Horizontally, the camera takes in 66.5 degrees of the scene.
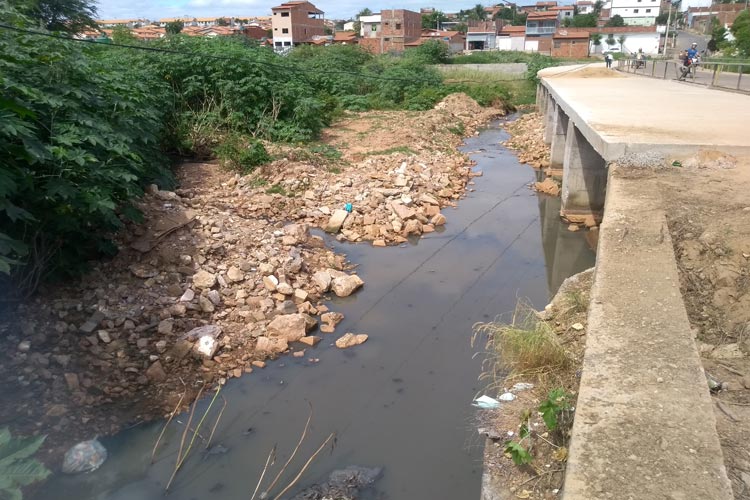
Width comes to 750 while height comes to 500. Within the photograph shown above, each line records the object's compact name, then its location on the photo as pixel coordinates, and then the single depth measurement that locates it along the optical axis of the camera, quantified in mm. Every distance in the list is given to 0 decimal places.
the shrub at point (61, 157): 4777
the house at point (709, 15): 68431
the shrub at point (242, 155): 11031
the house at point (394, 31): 60297
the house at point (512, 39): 68688
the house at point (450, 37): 64212
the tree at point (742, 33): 35222
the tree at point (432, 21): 81938
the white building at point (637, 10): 83938
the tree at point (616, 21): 78188
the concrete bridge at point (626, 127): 6883
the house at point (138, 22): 87094
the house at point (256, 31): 57925
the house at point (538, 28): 66500
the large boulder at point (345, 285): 6992
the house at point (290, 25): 59906
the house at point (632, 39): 62344
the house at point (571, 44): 57750
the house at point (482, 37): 69750
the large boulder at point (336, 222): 9141
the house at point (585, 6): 108788
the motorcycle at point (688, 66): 18638
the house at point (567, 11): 93375
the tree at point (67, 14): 15712
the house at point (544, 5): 94350
